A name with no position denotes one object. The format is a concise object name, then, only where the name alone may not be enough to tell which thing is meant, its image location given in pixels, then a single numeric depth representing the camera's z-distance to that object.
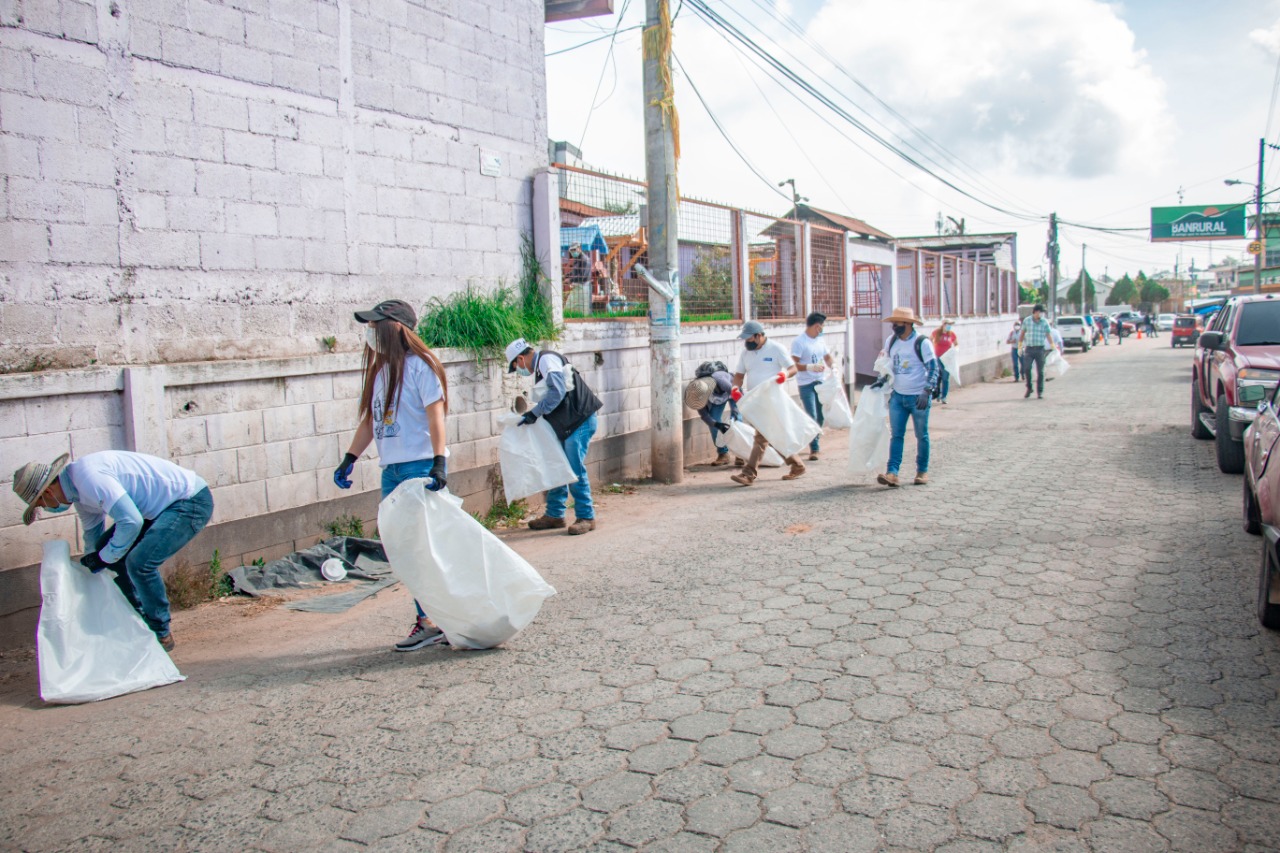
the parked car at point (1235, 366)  8.81
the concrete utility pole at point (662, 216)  9.44
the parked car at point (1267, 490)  4.30
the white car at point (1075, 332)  40.56
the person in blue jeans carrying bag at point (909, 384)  8.75
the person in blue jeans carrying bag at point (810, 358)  10.65
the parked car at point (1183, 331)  40.62
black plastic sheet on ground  6.14
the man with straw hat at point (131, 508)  4.54
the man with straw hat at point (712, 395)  10.39
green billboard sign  48.50
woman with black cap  4.93
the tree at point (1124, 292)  104.29
